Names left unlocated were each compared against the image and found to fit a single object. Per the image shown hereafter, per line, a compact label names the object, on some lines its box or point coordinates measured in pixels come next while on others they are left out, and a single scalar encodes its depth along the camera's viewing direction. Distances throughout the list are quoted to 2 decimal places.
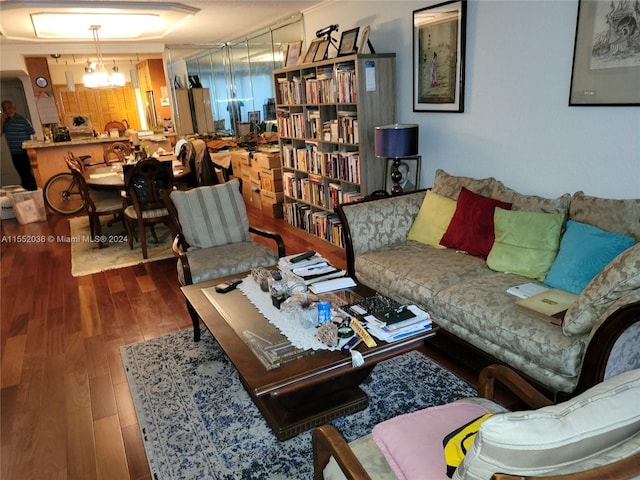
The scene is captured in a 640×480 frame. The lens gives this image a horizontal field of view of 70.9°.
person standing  7.36
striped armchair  3.03
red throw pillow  2.84
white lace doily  1.91
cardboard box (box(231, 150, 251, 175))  6.58
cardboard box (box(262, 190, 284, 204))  5.91
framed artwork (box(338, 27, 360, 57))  4.08
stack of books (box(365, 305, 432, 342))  1.91
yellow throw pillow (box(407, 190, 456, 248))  3.14
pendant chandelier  5.88
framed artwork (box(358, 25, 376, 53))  3.87
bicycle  6.55
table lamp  3.47
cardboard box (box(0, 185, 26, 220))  6.43
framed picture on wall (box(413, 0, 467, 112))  3.23
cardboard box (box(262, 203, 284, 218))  5.96
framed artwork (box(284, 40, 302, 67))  4.88
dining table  4.69
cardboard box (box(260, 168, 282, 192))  5.84
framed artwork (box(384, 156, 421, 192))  3.99
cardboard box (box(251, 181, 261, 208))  6.42
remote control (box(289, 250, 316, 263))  2.80
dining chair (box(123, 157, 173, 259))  4.39
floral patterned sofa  1.72
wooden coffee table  1.72
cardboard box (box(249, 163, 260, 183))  6.27
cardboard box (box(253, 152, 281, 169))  5.83
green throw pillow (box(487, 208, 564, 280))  2.45
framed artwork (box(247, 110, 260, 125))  7.62
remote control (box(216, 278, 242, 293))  2.52
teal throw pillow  2.13
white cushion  0.89
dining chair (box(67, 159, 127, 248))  4.86
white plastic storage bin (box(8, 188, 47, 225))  6.25
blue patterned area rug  1.91
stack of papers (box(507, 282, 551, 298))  2.25
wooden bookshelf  3.94
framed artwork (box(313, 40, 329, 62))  4.41
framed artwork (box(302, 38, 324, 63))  4.49
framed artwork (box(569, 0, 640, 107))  2.27
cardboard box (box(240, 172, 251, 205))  6.73
